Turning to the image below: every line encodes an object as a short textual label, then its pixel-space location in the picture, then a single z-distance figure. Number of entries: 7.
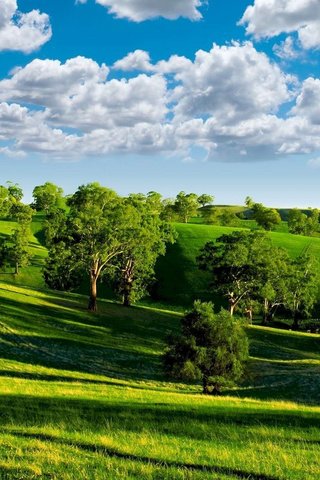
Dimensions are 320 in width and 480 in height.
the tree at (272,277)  87.50
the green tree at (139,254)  78.69
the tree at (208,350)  43.94
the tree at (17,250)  126.88
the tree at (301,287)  103.75
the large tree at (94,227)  72.69
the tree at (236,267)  86.56
